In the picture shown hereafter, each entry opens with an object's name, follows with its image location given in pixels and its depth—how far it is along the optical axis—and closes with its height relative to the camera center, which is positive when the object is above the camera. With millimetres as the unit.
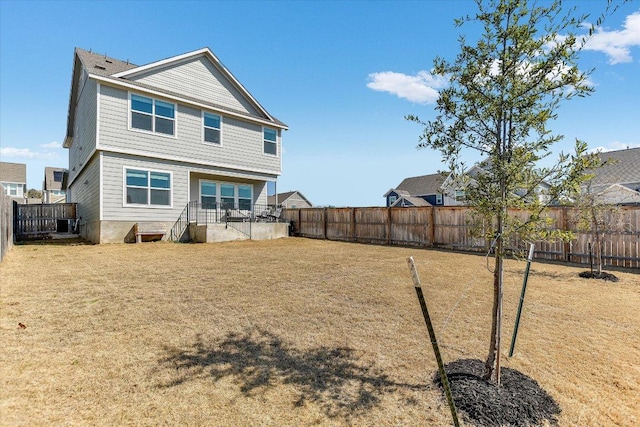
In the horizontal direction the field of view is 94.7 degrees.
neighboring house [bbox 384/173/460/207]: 35969 +2912
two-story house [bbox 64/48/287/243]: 11805 +3468
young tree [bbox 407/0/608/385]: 2395 +931
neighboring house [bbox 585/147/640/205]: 23812 +3660
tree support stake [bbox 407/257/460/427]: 1863 -868
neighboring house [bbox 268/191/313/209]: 47906 +2648
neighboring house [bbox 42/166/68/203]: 36812 +4247
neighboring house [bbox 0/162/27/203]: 34950 +4578
